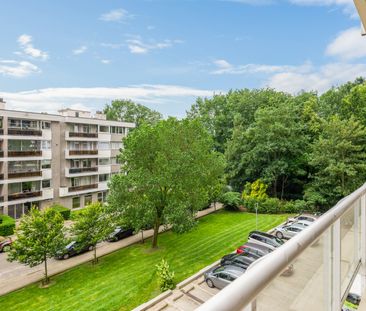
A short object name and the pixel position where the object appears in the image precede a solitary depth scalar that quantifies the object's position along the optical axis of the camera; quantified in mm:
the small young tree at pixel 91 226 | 13016
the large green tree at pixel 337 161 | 18969
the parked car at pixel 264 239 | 13734
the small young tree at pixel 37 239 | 11422
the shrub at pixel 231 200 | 22906
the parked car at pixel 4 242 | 14897
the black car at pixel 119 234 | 16509
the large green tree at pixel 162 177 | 13820
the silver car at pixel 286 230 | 15430
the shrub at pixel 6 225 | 16753
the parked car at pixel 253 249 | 12414
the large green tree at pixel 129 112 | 41125
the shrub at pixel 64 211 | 20150
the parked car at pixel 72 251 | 13897
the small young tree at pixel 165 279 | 10656
